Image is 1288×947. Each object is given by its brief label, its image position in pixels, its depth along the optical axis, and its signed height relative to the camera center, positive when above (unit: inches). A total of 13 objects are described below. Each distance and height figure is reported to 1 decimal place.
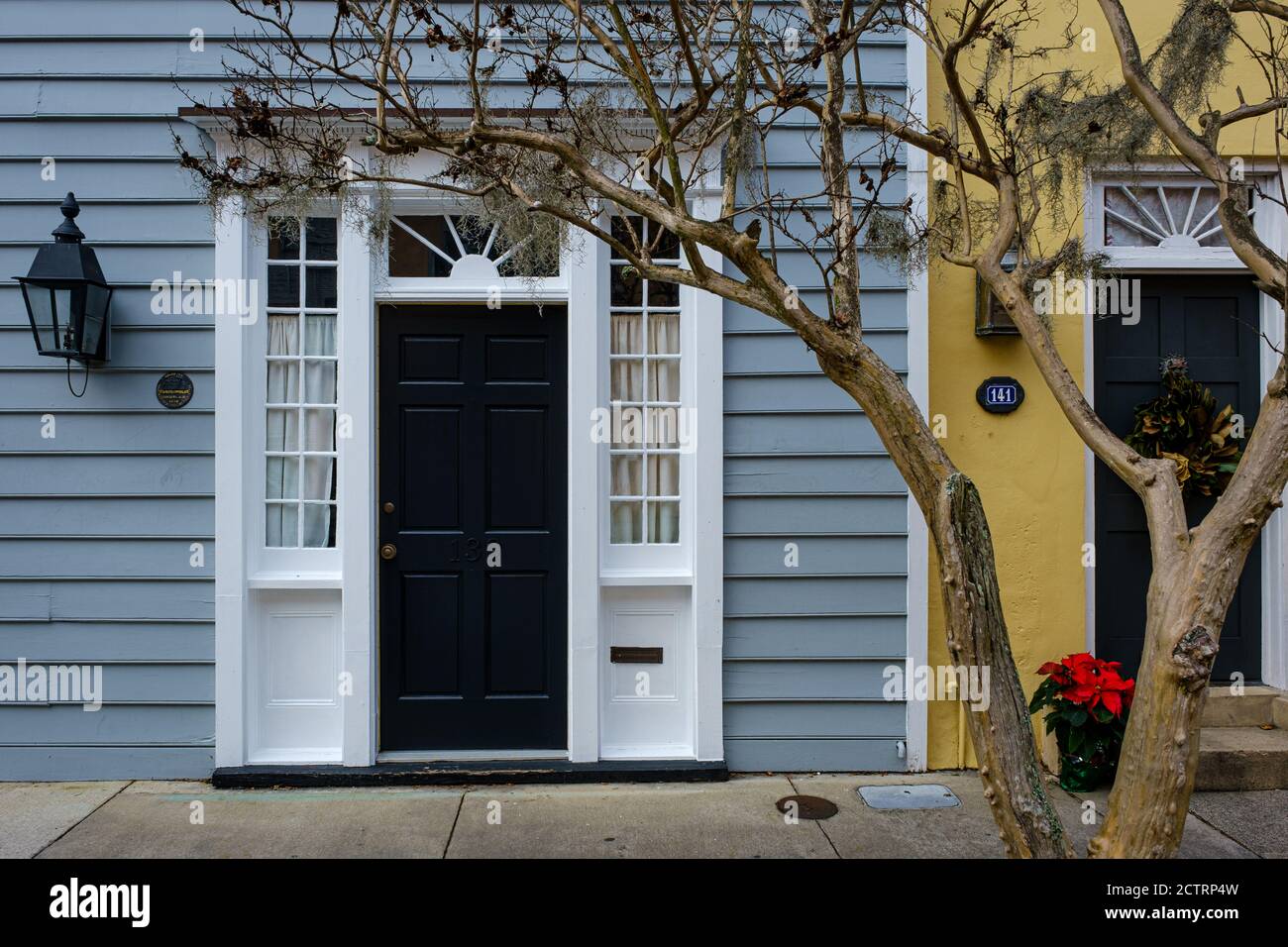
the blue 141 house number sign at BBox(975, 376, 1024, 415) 203.3 +17.8
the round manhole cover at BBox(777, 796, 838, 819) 181.3 -66.7
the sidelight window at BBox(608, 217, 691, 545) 205.5 +14.6
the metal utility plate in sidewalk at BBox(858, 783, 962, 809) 186.2 -66.6
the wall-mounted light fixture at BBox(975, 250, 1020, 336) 199.5 +34.9
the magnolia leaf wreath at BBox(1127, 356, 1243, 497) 202.5 +8.6
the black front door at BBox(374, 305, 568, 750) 203.9 -12.0
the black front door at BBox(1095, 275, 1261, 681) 210.7 +20.7
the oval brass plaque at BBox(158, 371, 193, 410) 197.0 +17.8
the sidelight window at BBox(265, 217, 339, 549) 202.5 +18.4
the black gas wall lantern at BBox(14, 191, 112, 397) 187.6 +36.6
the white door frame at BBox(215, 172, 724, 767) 196.4 -9.0
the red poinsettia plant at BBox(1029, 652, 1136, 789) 185.3 -48.4
